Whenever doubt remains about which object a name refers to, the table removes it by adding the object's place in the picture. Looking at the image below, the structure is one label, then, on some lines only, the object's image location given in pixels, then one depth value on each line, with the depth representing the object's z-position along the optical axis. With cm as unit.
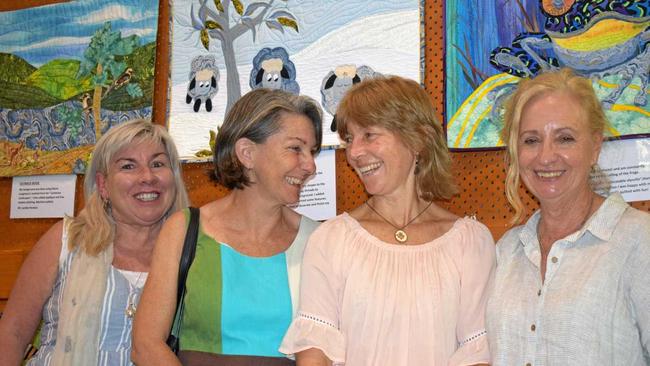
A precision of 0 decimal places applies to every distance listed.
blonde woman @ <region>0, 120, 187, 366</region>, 271
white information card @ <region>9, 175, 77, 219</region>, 358
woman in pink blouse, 211
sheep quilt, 290
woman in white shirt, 186
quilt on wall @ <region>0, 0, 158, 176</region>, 346
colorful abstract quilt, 244
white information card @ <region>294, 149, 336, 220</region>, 300
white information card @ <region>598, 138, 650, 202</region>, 241
